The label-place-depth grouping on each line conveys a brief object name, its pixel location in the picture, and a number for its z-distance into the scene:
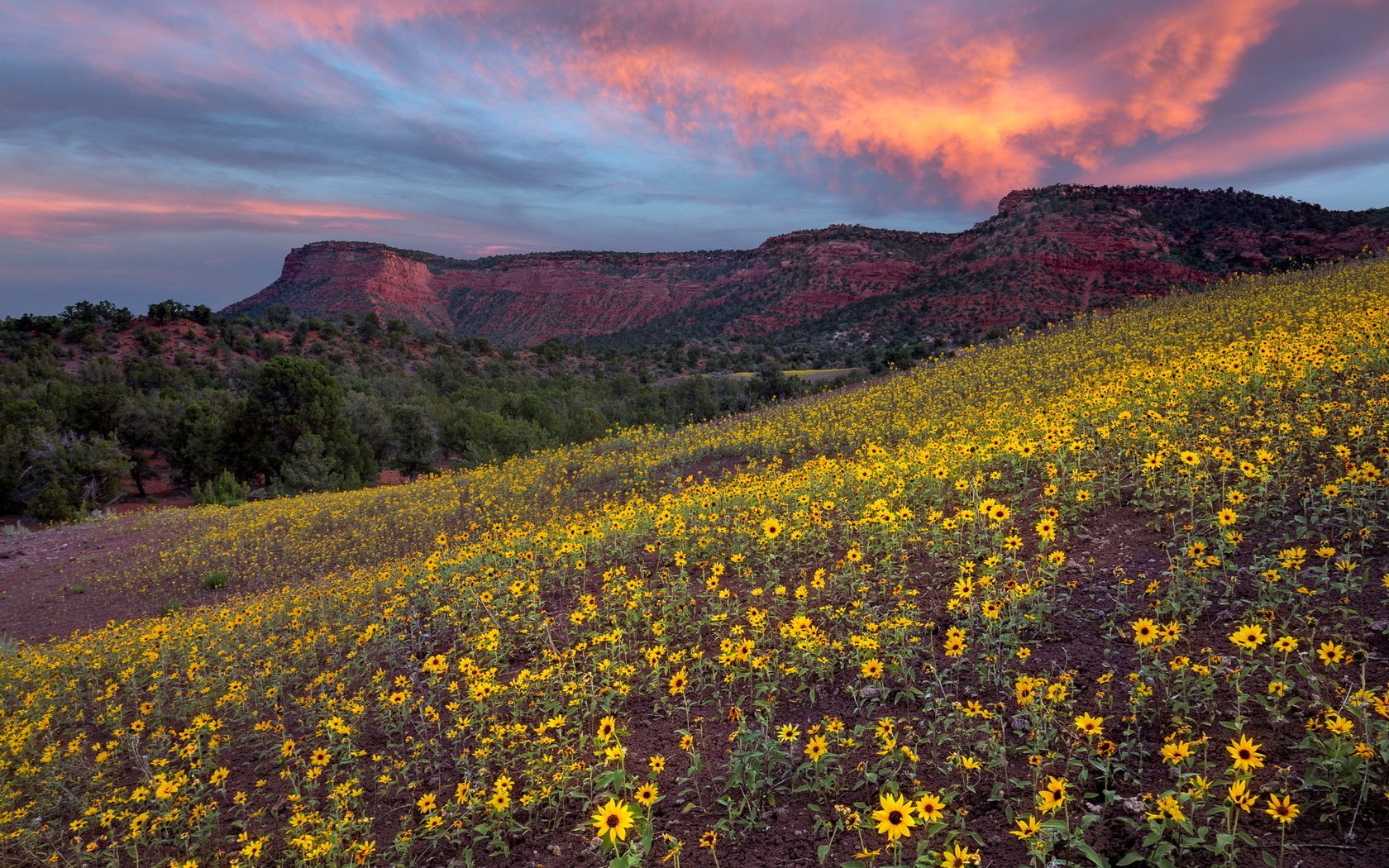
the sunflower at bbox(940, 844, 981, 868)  2.22
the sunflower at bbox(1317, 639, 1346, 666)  2.81
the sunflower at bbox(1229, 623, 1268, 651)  2.92
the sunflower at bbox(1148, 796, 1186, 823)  2.10
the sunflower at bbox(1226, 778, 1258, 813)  2.13
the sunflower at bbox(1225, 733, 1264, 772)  2.26
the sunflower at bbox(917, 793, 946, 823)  2.40
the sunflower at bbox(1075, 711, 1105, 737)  2.72
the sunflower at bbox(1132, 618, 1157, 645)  3.08
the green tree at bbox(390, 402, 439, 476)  34.62
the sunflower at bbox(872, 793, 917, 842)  2.25
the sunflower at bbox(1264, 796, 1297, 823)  2.07
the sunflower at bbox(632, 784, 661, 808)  2.83
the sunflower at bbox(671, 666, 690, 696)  3.73
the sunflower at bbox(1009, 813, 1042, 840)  2.28
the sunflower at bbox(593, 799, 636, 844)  2.61
